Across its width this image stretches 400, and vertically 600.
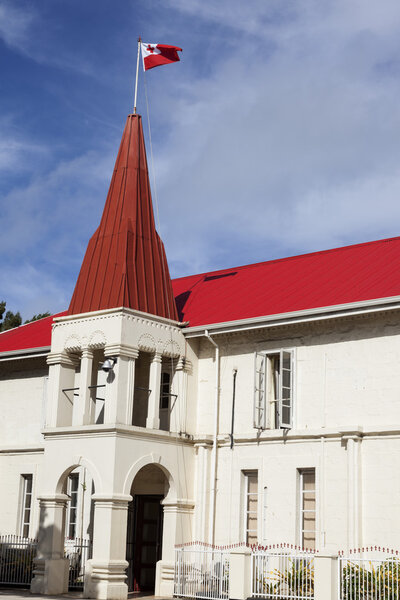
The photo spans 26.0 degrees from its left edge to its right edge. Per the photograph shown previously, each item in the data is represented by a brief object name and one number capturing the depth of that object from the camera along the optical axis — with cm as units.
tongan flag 2434
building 1970
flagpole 2452
